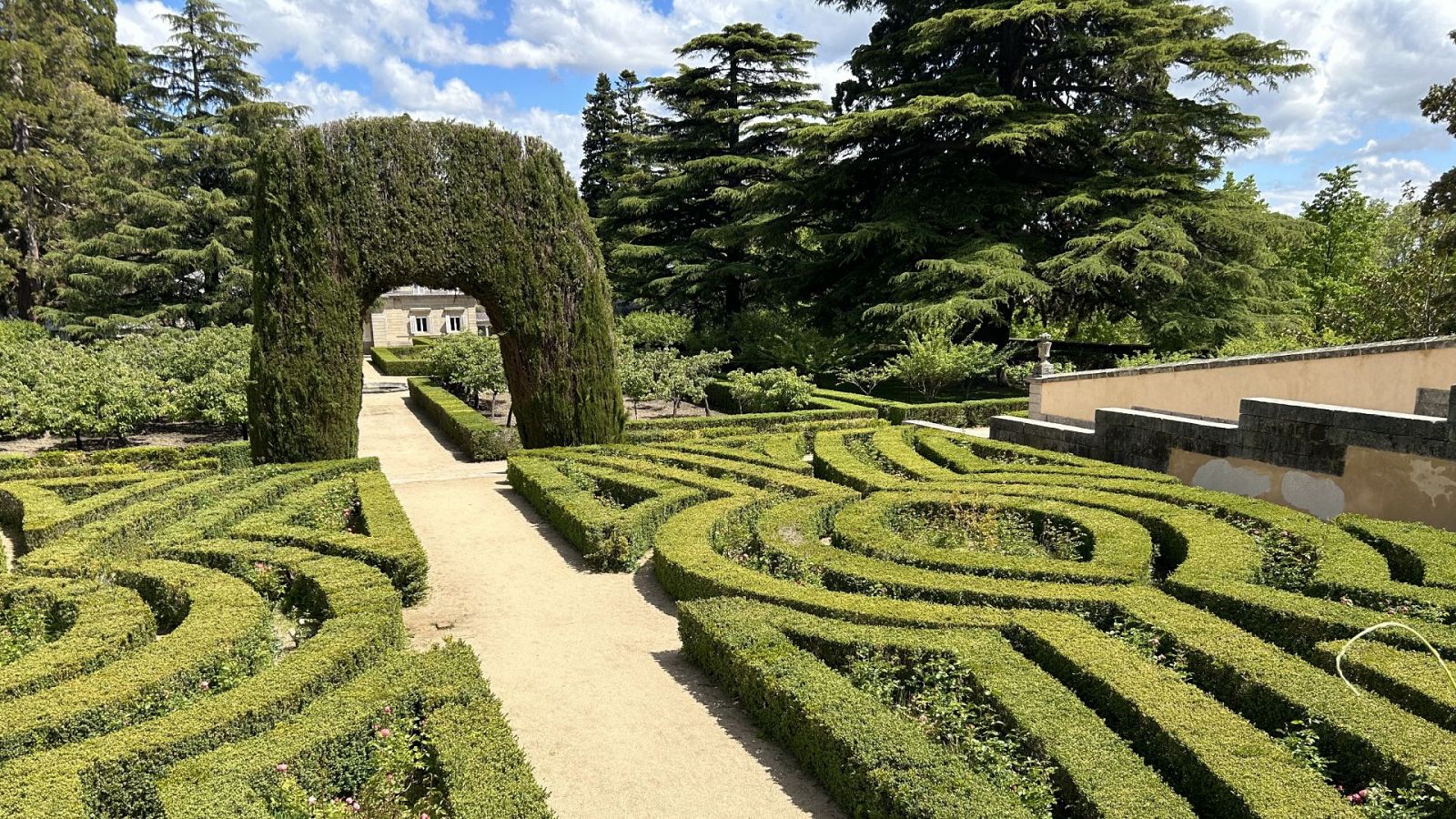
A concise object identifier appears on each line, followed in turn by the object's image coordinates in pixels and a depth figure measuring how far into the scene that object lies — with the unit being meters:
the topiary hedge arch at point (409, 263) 10.96
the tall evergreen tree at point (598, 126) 47.88
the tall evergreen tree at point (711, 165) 27.19
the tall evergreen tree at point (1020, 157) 19.33
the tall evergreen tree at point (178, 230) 26.12
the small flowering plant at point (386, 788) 3.93
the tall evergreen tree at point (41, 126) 28.02
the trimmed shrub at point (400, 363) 31.50
